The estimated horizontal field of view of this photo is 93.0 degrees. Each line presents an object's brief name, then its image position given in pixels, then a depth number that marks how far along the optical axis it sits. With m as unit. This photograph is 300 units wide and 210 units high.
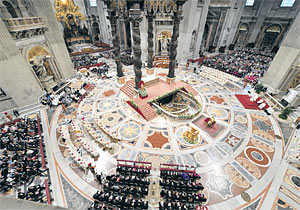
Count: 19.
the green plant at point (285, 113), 14.16
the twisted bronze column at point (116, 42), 15.97
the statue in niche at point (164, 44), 27.21
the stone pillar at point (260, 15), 30.33
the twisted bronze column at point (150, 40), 17.26
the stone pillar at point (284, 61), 15.23
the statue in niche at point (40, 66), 16.48
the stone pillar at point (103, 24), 33.06
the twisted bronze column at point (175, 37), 14.27
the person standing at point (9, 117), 13.79
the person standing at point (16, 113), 14.58
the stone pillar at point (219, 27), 29.12
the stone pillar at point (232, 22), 29.19
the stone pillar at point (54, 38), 16.47
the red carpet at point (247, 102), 16.22
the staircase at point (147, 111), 14.64
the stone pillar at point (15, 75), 13.10
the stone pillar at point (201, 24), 24.73
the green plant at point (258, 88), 18.36
